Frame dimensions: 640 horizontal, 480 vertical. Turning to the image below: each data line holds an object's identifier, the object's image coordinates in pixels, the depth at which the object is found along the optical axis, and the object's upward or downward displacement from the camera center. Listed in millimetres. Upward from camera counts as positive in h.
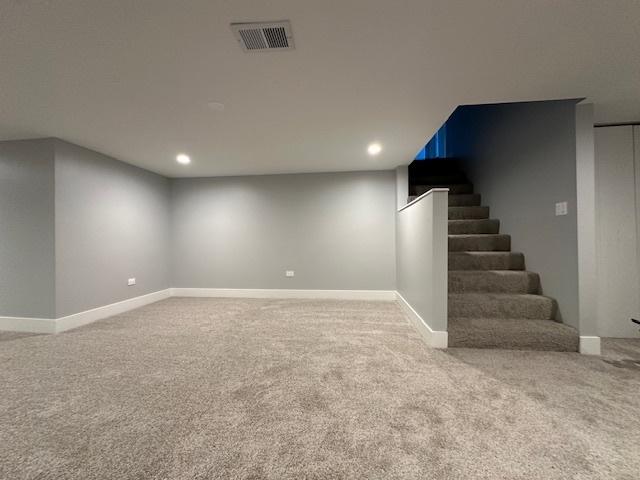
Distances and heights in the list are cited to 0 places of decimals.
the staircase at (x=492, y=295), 2301 -627
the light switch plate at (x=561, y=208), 2324 +264
